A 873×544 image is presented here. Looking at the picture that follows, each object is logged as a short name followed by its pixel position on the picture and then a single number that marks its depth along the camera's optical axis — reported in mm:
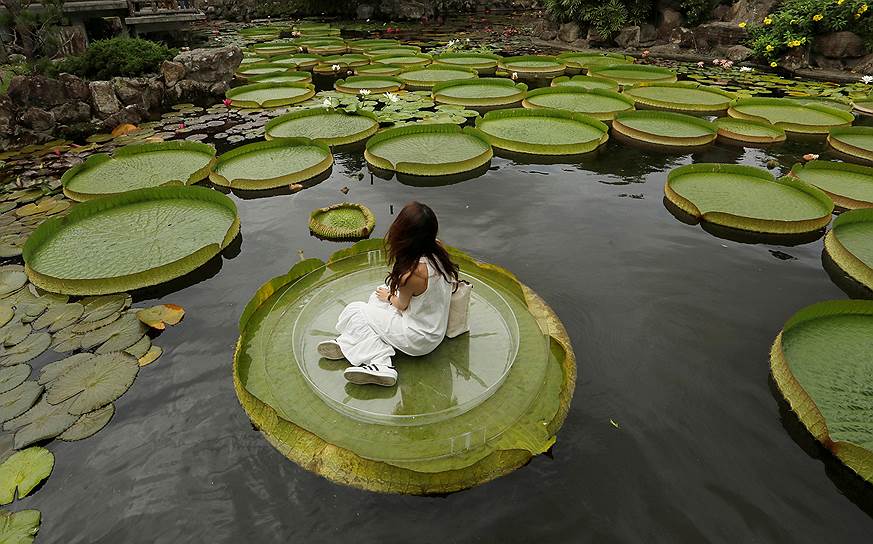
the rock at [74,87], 8469
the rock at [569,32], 17500
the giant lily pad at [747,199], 5301
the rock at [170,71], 10000
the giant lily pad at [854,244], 4465
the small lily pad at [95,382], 3338
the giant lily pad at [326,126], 8008
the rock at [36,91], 7977
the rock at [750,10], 14614
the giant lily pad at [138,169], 6199
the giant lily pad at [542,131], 7441
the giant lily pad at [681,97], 9344
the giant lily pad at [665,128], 7762
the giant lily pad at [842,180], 5742
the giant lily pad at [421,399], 2777
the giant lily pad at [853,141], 7188
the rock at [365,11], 24922
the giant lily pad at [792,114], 8180
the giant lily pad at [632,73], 11656
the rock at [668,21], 16141
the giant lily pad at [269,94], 9772
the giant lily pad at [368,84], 10898
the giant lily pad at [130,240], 4448
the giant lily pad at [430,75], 11383
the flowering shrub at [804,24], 11898
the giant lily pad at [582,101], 9234
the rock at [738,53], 13883
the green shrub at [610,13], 16203
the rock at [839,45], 12117
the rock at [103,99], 8688
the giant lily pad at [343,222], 5457
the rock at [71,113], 8273
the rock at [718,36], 14558
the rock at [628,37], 16141
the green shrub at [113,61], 9562
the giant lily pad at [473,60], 13266
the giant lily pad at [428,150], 6852
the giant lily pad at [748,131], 7922
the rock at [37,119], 7980
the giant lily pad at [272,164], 6438
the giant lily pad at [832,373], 2895
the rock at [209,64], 10453
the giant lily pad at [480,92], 9766
